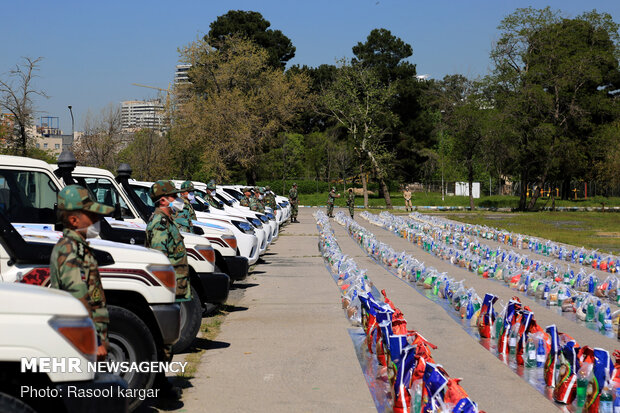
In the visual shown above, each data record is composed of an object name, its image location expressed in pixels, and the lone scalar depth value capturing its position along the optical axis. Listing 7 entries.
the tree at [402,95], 73.75
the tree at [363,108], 57.62
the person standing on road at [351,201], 40.47
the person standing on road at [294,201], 38.24
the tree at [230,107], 53.12
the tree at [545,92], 55.44
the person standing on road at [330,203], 40.80
